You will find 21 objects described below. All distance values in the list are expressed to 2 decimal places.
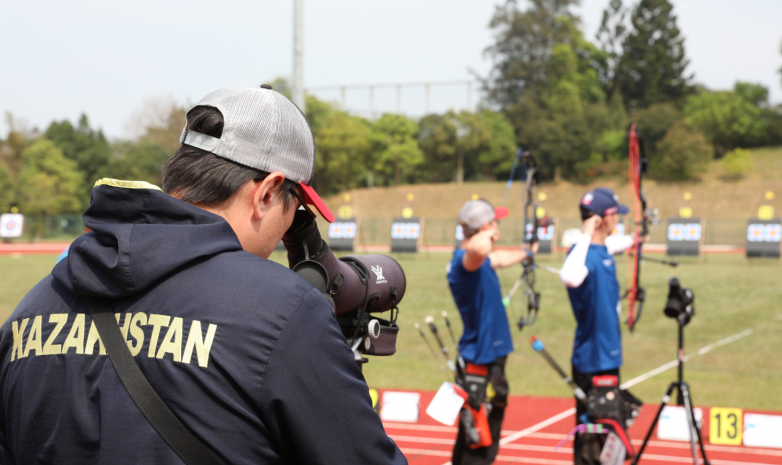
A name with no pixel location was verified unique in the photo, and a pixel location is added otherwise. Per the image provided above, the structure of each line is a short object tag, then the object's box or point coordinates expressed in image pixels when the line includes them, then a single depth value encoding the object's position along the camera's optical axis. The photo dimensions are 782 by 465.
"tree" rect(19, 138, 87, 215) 42.38
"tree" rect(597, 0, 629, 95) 73.25
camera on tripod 4.56
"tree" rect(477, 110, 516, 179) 58.50
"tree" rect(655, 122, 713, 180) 50.56
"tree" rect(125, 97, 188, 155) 61.95
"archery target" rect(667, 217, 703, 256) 25.47
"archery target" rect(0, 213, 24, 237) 32.81
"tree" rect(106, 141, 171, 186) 46.78
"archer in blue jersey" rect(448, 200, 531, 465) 4.46
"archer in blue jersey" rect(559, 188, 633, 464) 4.23
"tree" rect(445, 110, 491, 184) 57.75
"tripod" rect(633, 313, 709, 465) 4.15
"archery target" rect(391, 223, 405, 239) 26.95
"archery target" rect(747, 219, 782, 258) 24.36
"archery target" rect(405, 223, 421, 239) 26.98
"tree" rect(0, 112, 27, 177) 50.78
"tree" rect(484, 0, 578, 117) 69.12
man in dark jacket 1.07
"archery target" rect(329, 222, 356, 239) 27.38
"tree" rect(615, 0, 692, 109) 68.00
